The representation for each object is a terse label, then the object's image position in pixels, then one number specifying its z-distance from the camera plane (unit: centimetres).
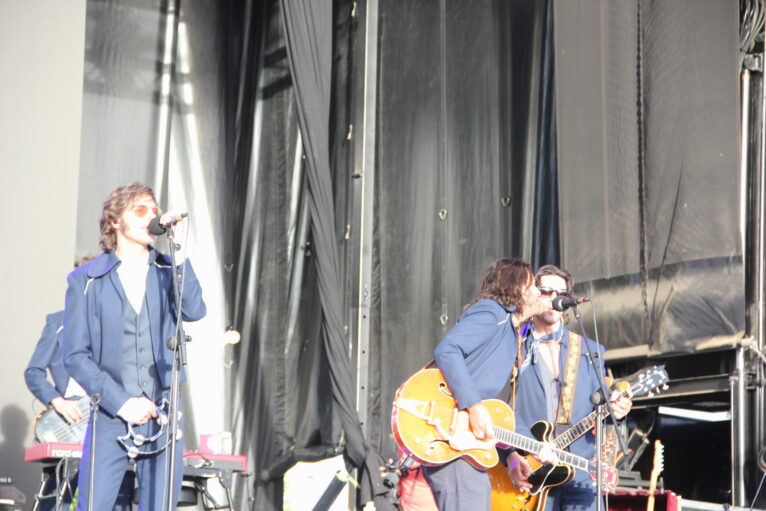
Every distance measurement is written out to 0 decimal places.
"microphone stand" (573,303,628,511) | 865
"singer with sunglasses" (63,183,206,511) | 841
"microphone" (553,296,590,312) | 889
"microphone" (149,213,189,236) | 826
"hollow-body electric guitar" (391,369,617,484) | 939
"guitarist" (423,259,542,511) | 920
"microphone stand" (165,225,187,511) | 805
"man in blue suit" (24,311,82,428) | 1225
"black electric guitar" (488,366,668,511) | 958
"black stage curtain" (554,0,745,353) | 1133
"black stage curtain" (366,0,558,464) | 1375
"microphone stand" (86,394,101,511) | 828
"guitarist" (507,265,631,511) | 984
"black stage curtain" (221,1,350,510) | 1534
